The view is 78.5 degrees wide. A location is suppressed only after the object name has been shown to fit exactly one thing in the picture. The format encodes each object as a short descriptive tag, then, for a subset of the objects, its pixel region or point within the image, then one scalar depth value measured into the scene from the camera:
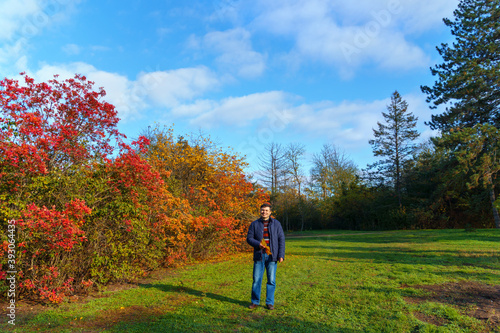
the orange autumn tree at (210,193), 10.57
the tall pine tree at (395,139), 35.38
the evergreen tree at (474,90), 16.32
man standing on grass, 5.08
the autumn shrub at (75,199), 4.98
